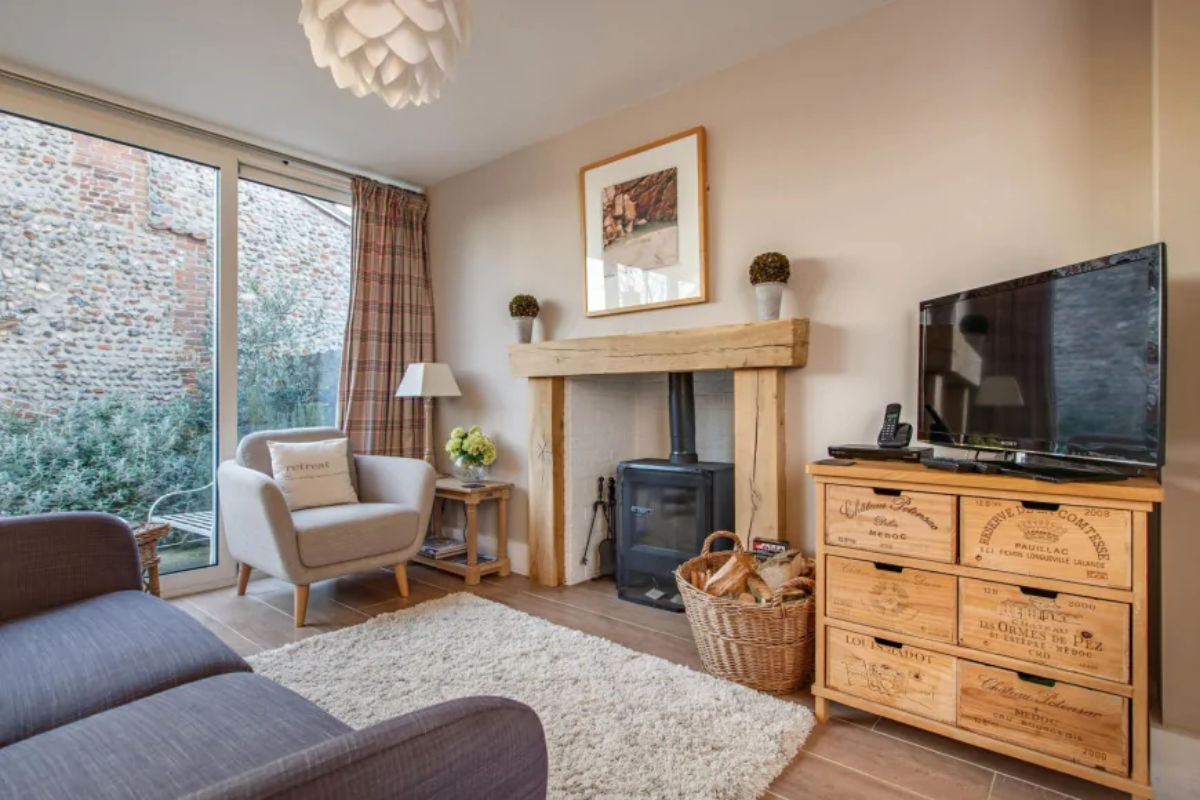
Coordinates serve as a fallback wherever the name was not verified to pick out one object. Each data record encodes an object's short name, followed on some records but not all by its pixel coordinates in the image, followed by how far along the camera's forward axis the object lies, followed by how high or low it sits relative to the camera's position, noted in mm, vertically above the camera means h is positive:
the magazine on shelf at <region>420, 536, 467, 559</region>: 3420 -859
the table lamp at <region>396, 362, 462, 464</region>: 3580 +76
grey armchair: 2600 -568
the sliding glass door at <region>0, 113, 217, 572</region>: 2734 +314
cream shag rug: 1594 -975
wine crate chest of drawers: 1433 -570
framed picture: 2824 +817
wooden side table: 3271 -729
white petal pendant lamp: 1384 +841
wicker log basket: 2021 -815
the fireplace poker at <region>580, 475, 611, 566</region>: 3373 -615
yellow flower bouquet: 3402 -300
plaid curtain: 3715 +477
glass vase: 3441 -446
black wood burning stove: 2744 -535
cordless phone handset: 2047 -126
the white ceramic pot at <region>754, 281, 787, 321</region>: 2445 +390
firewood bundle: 2078 -642
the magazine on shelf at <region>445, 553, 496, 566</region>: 3481 -939
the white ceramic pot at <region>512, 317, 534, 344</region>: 3393 +375
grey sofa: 521 -548
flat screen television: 1421 +84
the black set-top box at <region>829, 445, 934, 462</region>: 1906 -186
